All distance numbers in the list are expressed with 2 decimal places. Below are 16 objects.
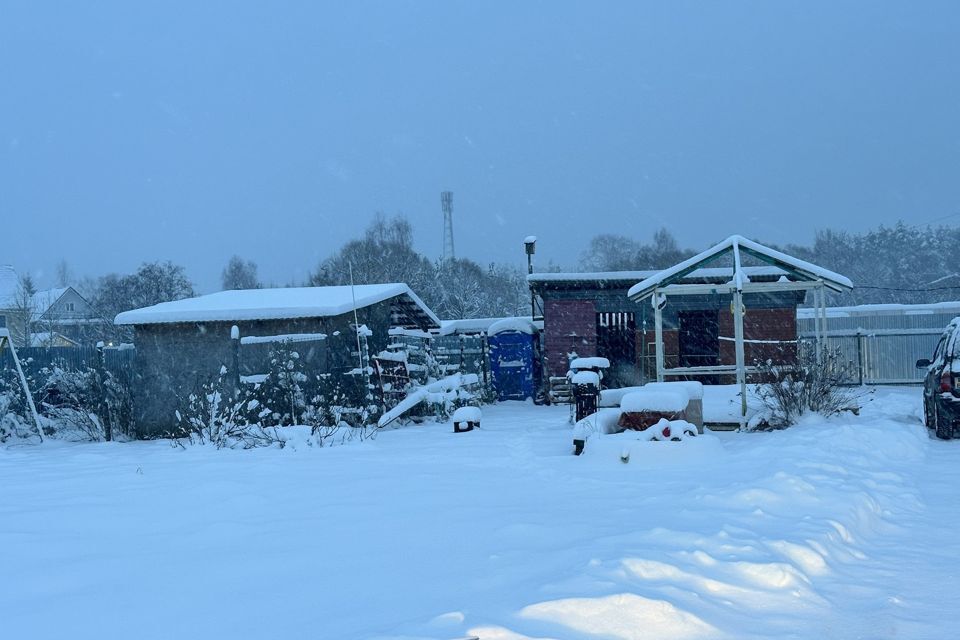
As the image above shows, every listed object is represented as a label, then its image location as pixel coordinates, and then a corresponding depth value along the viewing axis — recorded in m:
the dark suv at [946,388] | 11.91
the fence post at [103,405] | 15.12
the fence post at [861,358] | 23.15
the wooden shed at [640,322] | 21.58
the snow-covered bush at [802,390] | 12.67
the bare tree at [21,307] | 47.45
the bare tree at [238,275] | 87.09
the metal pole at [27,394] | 14.68
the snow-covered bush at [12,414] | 15.03
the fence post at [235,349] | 14.88
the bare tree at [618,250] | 81.78
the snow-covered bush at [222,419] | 11.98
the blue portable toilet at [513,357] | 22.20
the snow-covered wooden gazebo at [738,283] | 14.20
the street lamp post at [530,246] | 25.30
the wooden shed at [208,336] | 15.04
